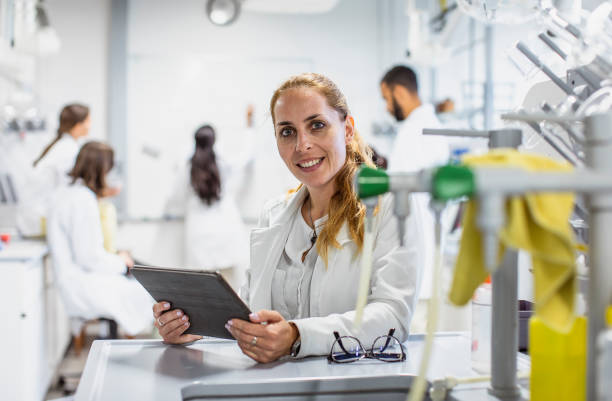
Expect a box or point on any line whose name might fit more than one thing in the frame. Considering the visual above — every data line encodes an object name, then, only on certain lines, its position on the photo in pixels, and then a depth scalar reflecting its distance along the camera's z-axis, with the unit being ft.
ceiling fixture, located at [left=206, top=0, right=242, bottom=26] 9.11
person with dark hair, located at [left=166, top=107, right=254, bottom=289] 13.05
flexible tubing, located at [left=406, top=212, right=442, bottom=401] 1.96
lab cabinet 8.16
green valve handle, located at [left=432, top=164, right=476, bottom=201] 1.83
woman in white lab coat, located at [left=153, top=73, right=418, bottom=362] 4.04
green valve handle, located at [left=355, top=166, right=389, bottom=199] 2.12
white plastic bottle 3.33
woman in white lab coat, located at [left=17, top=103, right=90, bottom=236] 11.03
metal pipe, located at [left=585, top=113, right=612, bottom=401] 2.09
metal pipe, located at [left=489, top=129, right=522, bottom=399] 2.75
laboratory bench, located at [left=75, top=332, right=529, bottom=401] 3.13
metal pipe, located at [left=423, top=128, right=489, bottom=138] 2.74
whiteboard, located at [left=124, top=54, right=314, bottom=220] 14.48
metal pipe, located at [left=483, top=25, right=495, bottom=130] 9.64
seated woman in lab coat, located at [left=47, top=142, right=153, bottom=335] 9.75
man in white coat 9.01
